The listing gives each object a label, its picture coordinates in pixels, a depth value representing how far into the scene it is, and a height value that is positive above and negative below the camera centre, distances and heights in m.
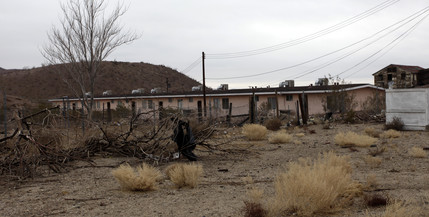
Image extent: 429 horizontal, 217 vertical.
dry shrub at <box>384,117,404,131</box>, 19.22 -1.40
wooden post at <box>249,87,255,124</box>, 25.78 -0.76
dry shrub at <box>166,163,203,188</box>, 8.02 -1.52
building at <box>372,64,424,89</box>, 51.35 +2.61
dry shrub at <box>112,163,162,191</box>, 7.73 -1.49
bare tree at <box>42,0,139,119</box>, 22.89 +3.01
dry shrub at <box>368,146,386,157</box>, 12.01 -1.70
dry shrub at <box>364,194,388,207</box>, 6.18 -1.61
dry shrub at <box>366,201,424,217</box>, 4.88 -1.44
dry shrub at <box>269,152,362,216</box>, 5.82 -1.43
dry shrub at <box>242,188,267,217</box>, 5.63 -1.57
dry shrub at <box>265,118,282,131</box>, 23.43 -1.53
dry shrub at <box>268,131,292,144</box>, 16.06 -1.63
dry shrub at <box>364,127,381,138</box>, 17.30 -1.64
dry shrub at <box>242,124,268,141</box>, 17.59 -1.51
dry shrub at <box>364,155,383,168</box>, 10.13 -1.65
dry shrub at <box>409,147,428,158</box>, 11.34 -1.65
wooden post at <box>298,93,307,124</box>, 24.88 -0.93
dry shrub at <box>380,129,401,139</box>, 16.59 -1.63
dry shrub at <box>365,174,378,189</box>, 7.62 -1.62
